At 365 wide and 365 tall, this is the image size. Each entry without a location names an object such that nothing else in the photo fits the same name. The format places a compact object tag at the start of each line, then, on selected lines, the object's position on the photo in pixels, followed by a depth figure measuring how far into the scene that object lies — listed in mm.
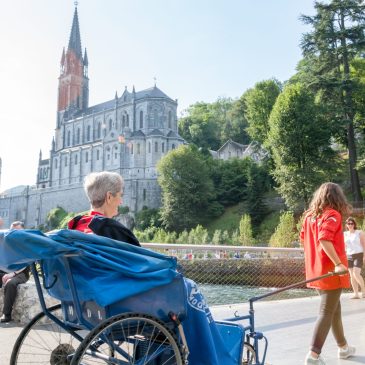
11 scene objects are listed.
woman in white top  8500
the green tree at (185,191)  50125
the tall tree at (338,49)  29891
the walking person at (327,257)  4047
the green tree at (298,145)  31906
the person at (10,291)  6223
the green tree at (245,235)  30844
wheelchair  2635
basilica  65438
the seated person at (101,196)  3186
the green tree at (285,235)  24984
